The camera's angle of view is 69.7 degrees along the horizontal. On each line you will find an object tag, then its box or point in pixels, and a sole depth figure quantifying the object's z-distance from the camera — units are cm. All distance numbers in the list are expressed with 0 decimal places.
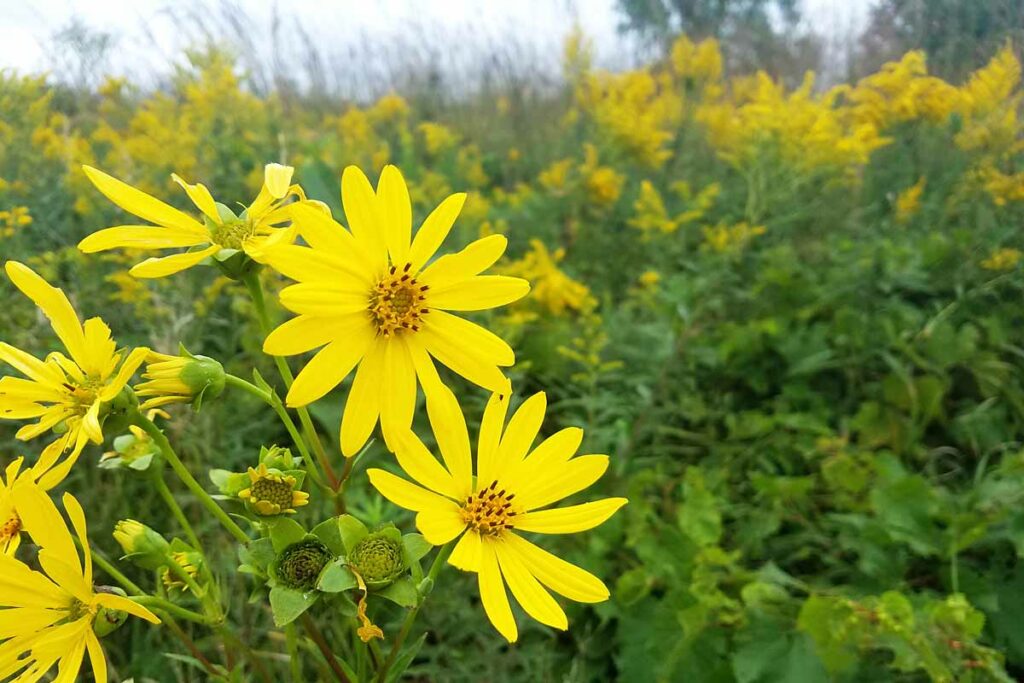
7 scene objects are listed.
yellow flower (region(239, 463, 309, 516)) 19
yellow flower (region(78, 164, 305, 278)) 20
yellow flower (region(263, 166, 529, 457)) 18
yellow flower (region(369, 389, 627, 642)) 20
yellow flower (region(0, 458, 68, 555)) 19
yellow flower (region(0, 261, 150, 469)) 20
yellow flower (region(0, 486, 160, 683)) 18
